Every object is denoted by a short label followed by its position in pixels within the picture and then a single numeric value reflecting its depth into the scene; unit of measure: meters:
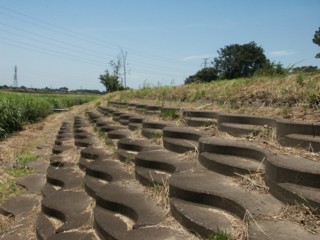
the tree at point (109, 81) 41.81
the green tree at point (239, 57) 43.71
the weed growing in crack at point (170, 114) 6.53
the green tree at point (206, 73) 42.38
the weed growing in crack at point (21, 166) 7.12
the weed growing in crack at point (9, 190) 5.56
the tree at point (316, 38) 30.34
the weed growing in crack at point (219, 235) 2.30
